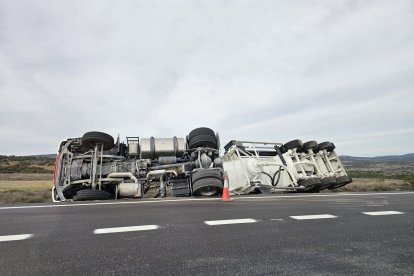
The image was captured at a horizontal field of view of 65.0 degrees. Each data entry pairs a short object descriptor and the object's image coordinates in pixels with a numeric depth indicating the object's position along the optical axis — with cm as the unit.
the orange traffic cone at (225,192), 778
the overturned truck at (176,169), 865
